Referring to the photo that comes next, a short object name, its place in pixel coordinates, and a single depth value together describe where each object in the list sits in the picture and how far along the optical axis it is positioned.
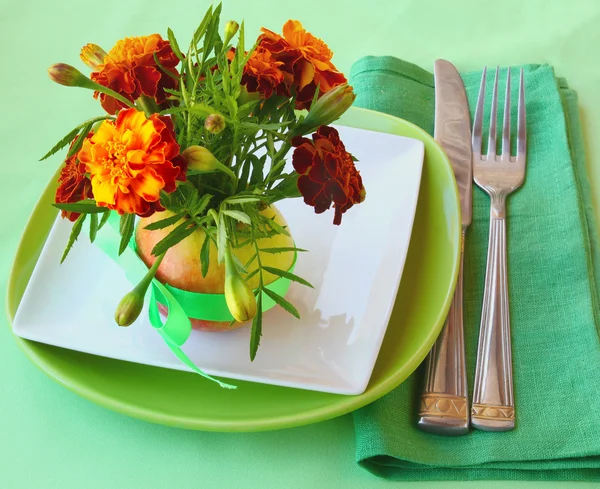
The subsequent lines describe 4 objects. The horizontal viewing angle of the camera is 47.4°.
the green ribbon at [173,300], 0.50
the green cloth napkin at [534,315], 0.53
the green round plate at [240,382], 0.51
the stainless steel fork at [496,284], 0.56
